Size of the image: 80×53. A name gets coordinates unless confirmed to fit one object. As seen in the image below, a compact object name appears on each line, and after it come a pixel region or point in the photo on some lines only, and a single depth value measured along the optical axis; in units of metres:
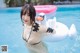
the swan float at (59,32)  2.00
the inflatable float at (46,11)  2.31
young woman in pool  1.51
